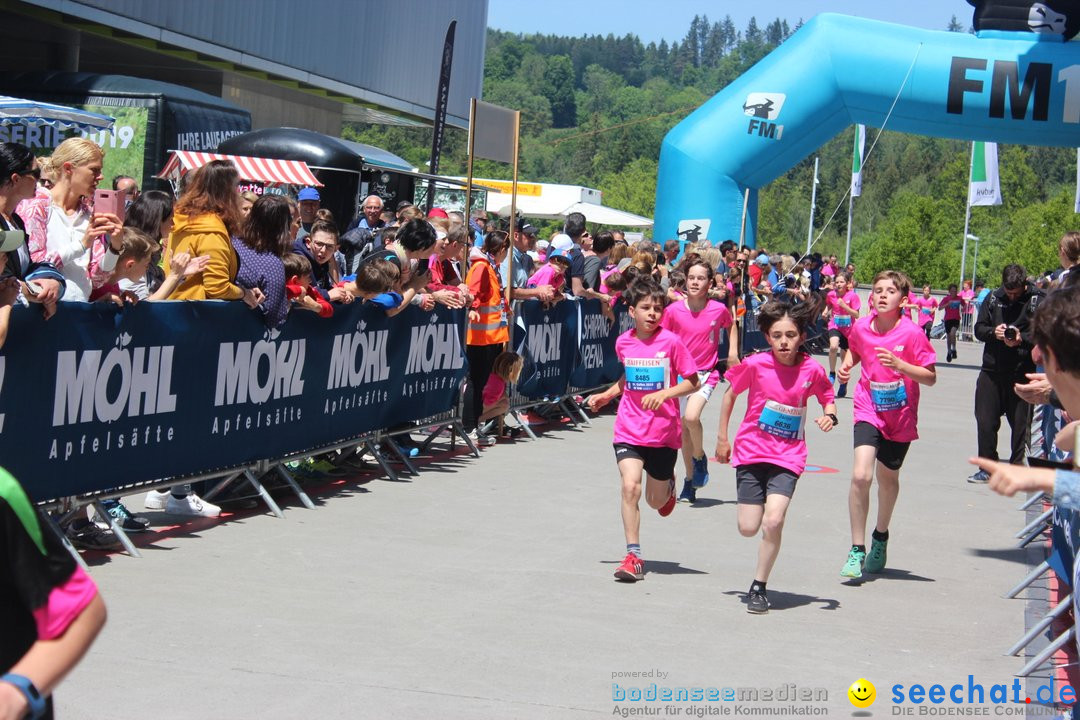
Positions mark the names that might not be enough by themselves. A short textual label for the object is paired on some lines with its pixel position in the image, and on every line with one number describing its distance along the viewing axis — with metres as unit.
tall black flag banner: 22.84
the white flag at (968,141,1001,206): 44.16
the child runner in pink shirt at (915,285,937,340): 37.80
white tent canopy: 38.56
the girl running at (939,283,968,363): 33.12
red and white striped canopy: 17.69
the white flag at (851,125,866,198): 36.25
